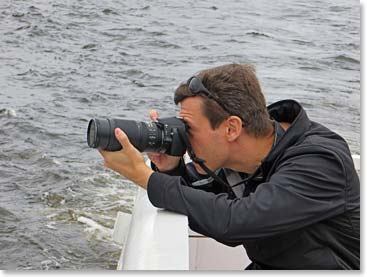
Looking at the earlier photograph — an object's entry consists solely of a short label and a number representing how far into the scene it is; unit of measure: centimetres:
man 351
